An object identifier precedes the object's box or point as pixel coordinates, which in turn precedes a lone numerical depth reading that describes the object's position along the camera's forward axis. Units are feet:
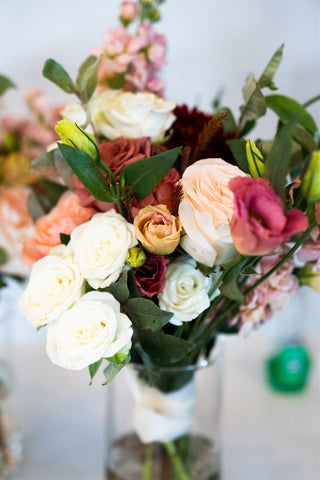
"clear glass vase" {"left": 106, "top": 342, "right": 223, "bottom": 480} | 1.89
